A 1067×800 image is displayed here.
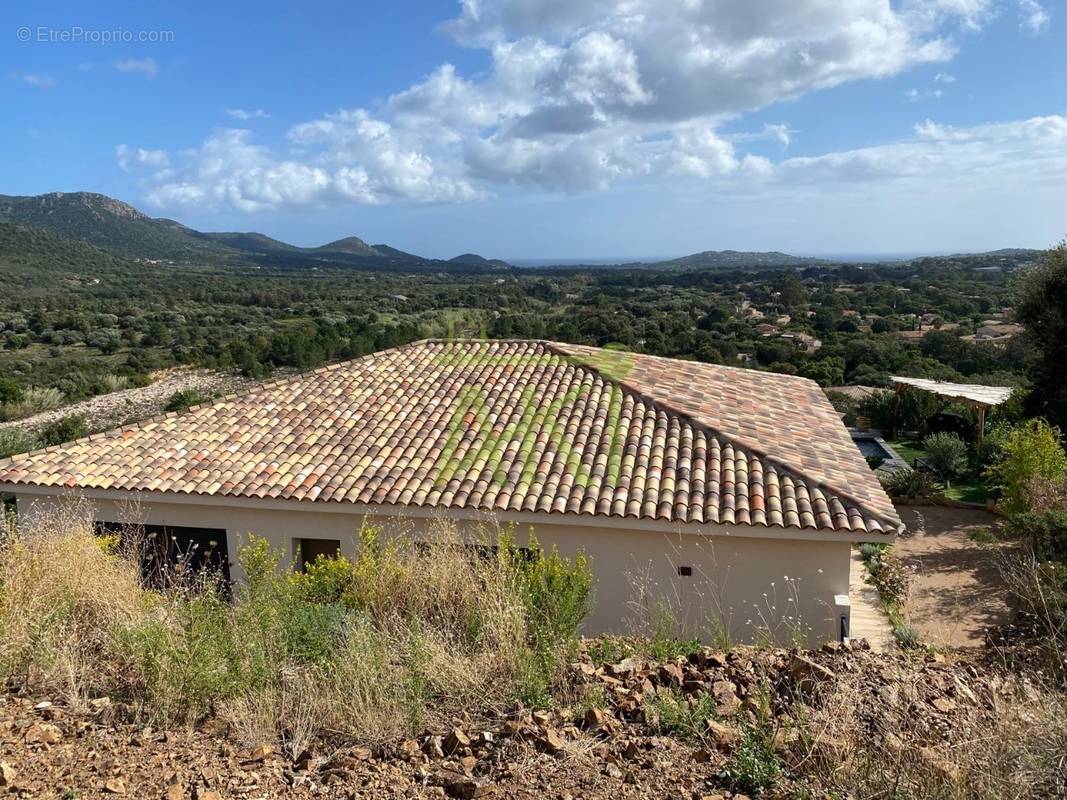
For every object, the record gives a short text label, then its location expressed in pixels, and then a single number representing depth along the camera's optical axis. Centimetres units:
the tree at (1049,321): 1667
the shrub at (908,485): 1789
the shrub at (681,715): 370
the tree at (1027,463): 1430
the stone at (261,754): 357
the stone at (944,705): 370
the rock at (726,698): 385
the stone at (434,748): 358
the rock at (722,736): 353
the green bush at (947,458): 1980
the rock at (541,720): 375
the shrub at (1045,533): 1164
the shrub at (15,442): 2000
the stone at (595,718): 375
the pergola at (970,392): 2022
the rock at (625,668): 440
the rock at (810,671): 406
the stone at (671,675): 423
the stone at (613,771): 337
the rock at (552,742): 351
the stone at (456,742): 362
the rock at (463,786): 326
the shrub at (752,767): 324
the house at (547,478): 831
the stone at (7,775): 321
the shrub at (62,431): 2438
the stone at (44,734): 361
